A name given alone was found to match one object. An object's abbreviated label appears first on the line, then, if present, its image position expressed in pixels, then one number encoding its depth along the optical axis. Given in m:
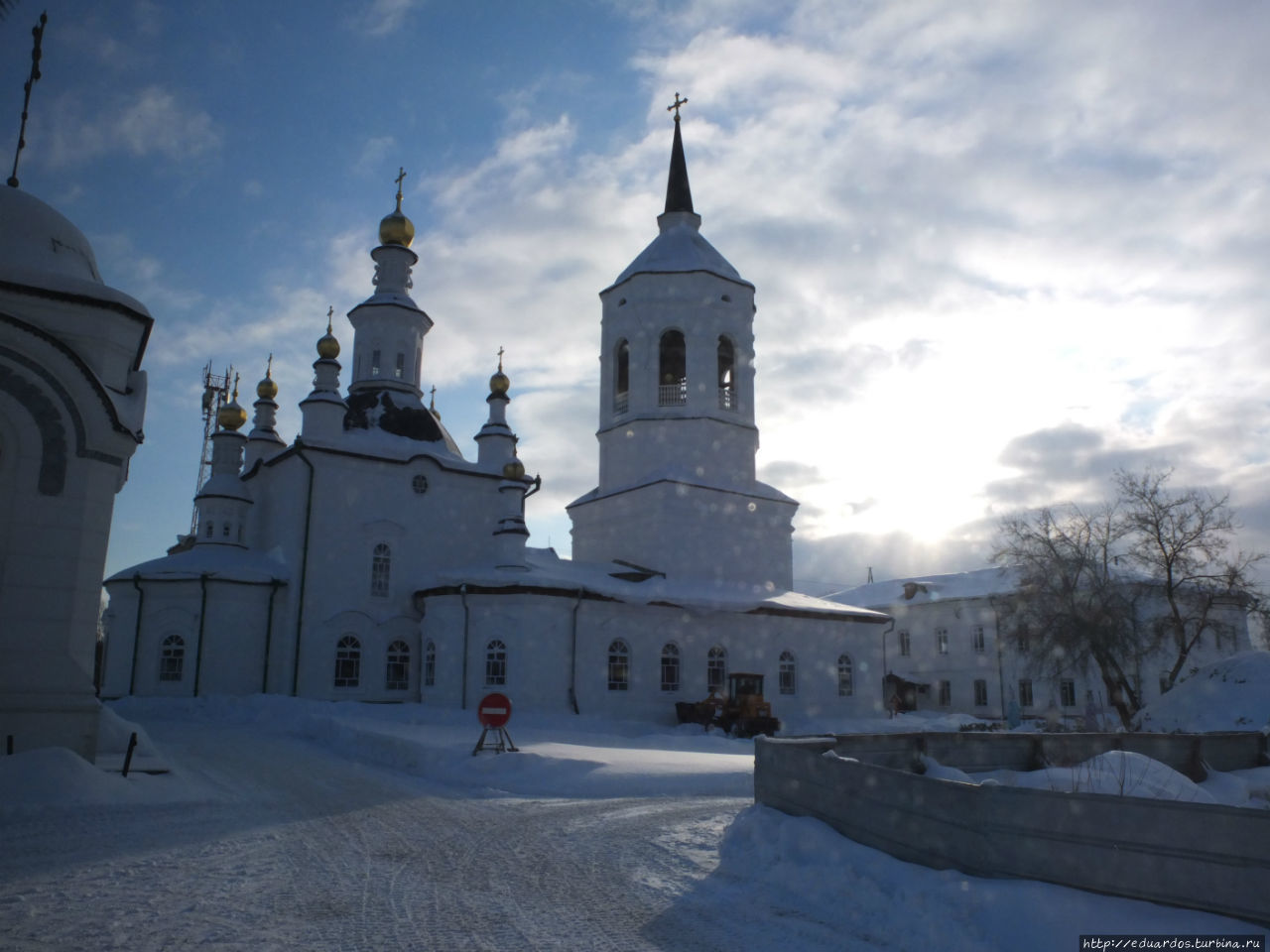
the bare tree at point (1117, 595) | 24.20
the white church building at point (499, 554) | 24.00
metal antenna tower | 55.19
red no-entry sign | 13.86
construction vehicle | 22.84
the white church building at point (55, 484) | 11.63
